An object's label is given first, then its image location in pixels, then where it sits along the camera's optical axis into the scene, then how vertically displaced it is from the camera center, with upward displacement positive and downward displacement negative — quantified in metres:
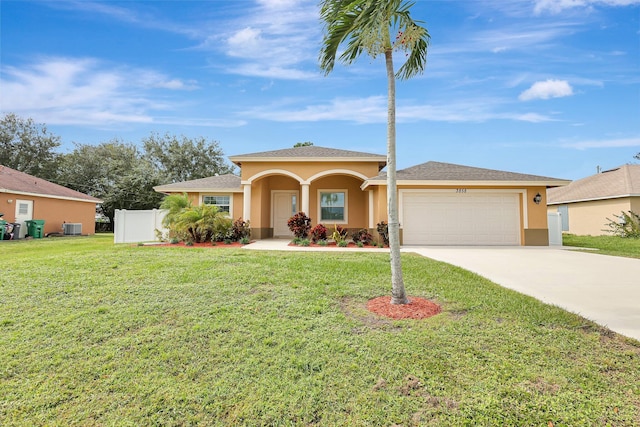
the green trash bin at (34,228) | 18.44 -0.13
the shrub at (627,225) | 16.89 -0.04
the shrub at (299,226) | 12.99 -0.04
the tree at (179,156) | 31.09 +7.21
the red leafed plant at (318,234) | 12.52 -0.37
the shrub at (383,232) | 12.04 -0.28
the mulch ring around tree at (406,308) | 4.21 -1.22
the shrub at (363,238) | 12.58 -0.54
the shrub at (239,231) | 13.08 -0.25
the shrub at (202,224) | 11.95 +0.06
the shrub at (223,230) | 12.59 -0.20
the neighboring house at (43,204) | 17.92 +1.49
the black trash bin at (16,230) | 17.33 -0.24
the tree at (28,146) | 29.58 +7.94
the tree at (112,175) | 27.38 +4.84
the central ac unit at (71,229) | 21.03 -0.23
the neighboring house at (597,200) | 17.84 +1.60
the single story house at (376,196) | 12.64 +1.34
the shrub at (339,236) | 12.49 -0.46
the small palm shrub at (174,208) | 12.15 +0.71
